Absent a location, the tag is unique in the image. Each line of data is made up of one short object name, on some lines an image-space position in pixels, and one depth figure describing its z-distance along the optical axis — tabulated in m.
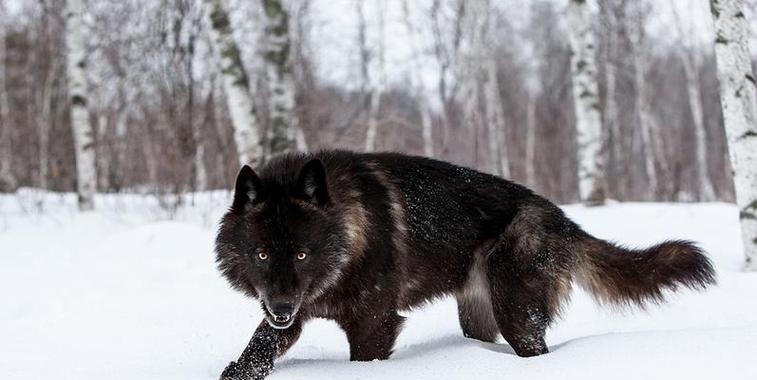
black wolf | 3.72
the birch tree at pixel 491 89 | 21.47
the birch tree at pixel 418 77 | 24.92
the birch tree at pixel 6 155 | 14.87
